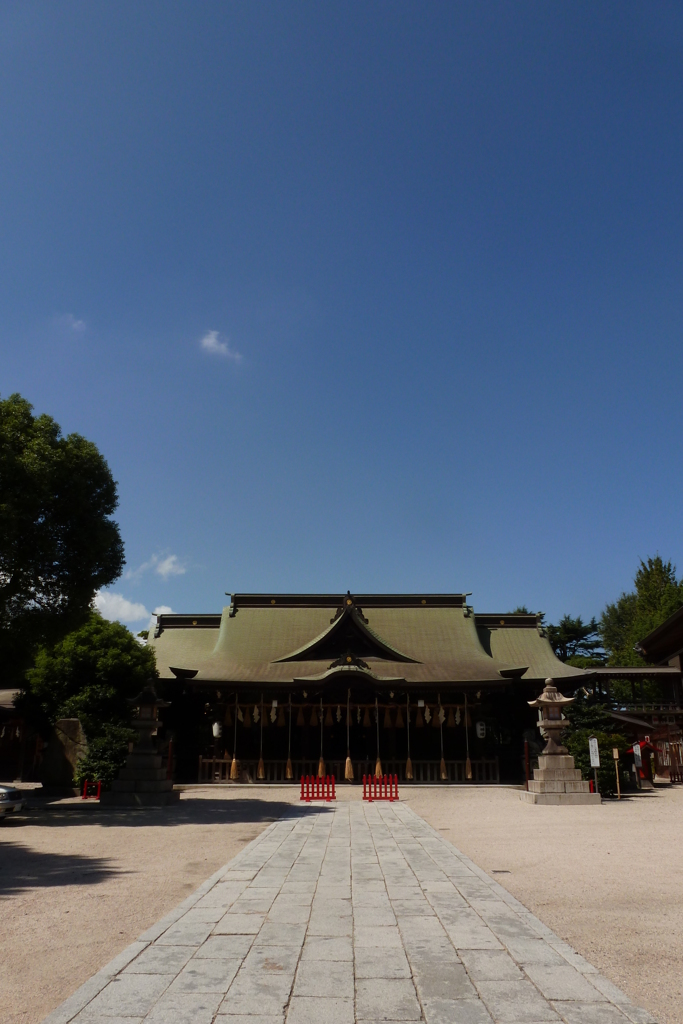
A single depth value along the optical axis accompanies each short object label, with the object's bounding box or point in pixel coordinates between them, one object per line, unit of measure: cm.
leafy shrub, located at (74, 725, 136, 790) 2005
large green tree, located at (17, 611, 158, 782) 2234
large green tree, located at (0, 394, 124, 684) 1588
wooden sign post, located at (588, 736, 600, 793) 1853
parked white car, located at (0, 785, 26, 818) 1531
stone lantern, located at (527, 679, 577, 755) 1908
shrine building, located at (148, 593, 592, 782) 2509
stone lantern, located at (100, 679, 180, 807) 1769
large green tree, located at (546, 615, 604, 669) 6112
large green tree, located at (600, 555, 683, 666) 5788
